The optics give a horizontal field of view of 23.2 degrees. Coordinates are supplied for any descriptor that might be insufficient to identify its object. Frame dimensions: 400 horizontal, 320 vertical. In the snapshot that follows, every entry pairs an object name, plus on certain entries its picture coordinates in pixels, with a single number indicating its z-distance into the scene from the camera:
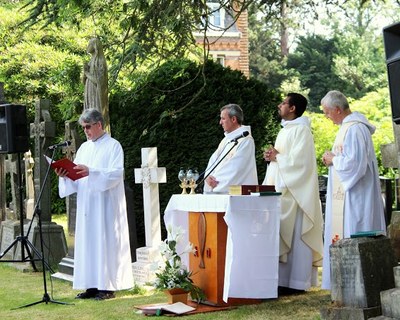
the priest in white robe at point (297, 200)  10.78
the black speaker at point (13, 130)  11.94
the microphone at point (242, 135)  10.02
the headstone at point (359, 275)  7.90
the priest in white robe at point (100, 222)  11.29
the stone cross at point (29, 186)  18.06
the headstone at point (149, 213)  12.52
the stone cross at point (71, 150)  14.21
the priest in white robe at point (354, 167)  9.62
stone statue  13.82
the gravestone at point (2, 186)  17.84
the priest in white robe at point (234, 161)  10.71
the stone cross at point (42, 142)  14.91
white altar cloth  9.56
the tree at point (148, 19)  11.99
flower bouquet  9.94
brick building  42.69
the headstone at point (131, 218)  13.97
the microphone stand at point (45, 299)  10.96
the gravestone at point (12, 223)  16.31
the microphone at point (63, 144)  10.68
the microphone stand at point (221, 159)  10.17
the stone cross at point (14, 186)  17.16
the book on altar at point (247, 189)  9.75
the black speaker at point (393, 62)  5.93
